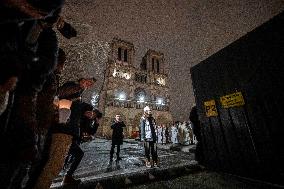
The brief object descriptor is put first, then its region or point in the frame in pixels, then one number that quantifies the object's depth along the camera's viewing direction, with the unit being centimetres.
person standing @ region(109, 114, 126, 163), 736
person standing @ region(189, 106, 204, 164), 499
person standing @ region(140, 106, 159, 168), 596
